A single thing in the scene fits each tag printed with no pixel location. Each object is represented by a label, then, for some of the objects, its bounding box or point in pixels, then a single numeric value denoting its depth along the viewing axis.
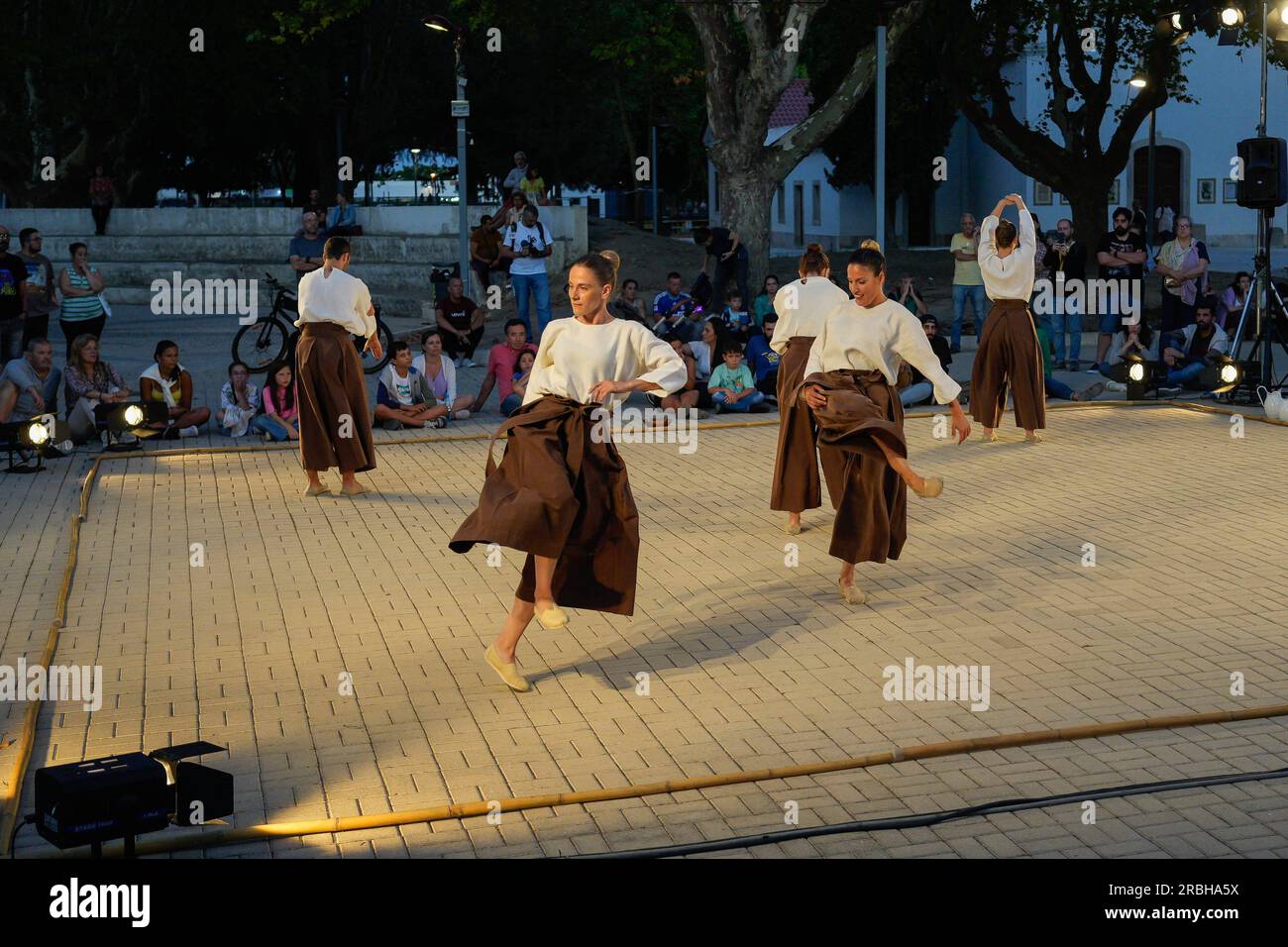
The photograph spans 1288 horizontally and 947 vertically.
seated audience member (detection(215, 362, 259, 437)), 16.28
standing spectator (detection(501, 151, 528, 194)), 27.40
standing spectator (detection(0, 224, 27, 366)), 17.42
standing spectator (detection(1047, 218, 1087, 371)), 19.86
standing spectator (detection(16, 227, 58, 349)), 18.19
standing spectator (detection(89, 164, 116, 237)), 35.38
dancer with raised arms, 14.74
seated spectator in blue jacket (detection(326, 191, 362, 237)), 31.90
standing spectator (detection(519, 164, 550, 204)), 29.27
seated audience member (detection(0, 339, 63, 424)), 14.83
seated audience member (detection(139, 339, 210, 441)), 16.02
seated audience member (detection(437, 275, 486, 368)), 20.86
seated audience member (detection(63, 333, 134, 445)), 15.65
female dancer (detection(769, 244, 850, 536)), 11.13
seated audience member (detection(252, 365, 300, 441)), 15.94
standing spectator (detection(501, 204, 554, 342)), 21.81
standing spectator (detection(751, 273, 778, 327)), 20.03
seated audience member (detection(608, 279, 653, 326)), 20.44
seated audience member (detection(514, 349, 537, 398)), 17.08
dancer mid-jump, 7.62
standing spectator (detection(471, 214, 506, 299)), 25.30
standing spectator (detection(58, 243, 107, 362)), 17.86
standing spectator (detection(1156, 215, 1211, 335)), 19.16
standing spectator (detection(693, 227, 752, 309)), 24.80
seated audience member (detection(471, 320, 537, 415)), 17.52
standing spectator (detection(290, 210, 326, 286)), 22.45
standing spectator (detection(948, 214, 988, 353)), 20.78
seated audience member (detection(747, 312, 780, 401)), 18.23
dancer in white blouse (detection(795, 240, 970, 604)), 9.12
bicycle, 20.69
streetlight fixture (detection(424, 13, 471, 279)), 23.41
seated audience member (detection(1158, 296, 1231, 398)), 18.22
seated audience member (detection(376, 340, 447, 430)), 16.69
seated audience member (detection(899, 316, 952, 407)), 17.63
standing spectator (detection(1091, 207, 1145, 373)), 19.47
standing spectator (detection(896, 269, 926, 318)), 19.69
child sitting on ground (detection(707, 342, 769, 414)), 17.66
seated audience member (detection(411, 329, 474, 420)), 16.97
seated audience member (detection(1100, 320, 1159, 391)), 18.80
